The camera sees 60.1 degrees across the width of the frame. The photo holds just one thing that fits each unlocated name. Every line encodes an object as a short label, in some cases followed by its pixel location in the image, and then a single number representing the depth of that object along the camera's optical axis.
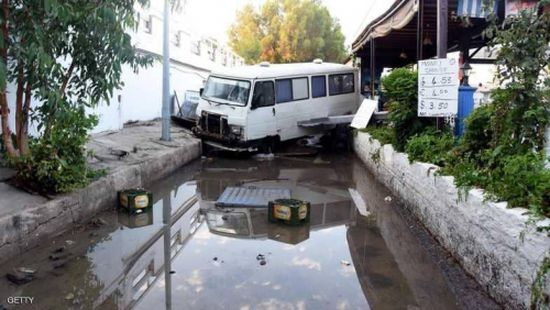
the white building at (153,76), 12.13
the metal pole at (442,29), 6.70
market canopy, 8.01
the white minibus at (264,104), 11.89
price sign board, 6.43
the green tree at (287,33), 35.62
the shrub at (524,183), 3.38
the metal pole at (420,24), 7.60
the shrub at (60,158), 5.60
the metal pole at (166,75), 10.76
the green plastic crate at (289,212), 6.15
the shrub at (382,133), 8.41
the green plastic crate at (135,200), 6.57
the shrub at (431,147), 5.94
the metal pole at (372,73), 13.33
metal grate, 7.17
